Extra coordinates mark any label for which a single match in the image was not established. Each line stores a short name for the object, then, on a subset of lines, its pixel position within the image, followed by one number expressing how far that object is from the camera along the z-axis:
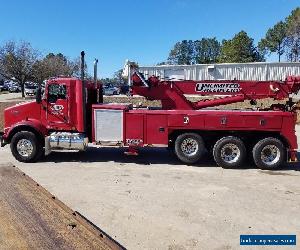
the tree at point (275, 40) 50.40
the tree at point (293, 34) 45.37
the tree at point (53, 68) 29.82
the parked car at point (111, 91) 33.42
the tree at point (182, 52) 90.10
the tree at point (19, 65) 28.24
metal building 29.50
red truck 7.14
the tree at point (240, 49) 48.59
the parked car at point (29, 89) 32.36
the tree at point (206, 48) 88.48
